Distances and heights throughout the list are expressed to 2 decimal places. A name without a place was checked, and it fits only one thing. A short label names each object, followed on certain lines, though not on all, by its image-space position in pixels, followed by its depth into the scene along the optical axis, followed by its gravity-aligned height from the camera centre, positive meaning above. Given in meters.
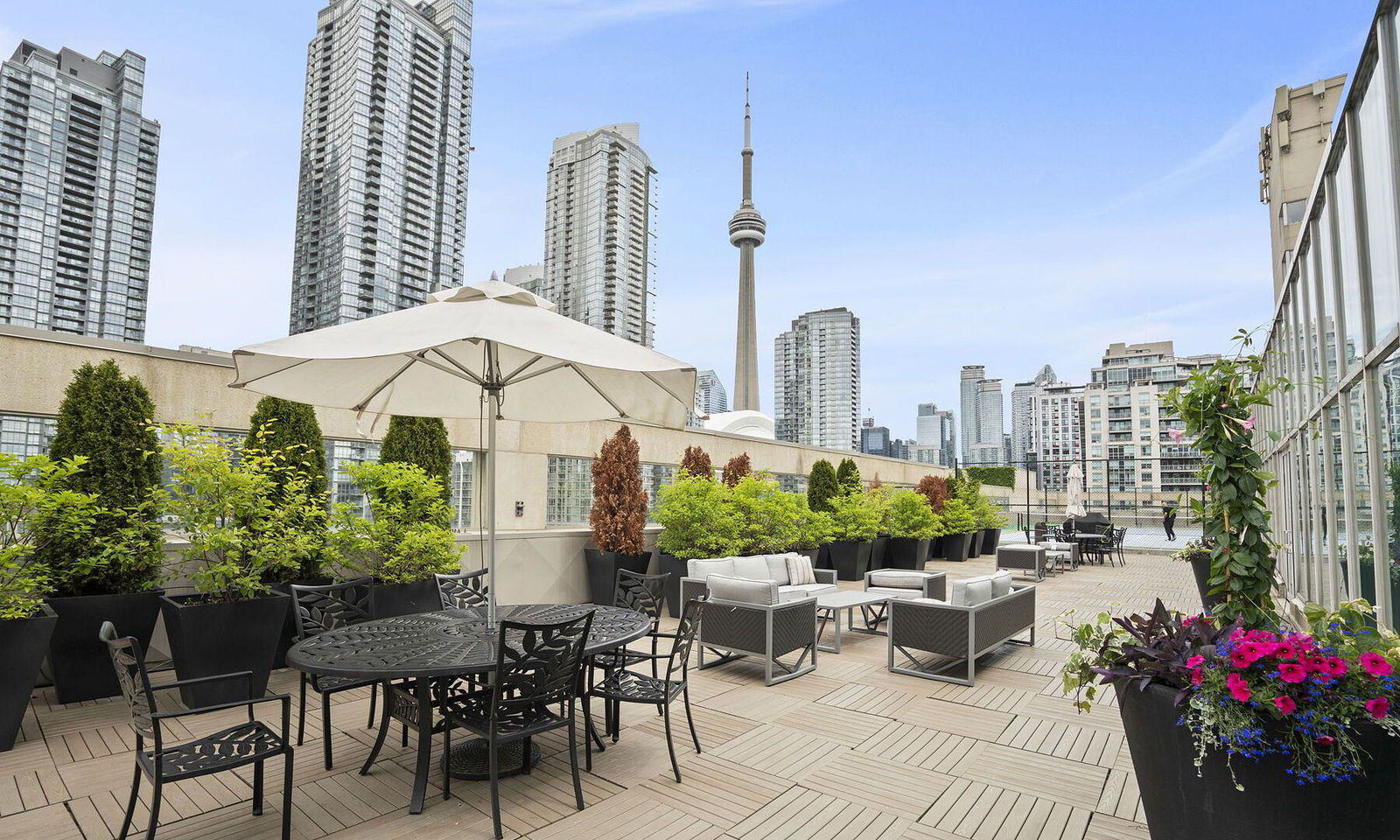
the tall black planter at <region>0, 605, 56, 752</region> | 4.09 -1.25
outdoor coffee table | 6.98 -1.38
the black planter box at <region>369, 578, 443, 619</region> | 6.36 -1.30
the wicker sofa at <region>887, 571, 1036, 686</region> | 5.75 -1.34
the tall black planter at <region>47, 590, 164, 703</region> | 5.01 -1.33
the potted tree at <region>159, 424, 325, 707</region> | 4.79 -0.75
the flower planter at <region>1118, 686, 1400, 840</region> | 2.08 -1.02
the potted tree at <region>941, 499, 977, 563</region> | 15.60 -1.28
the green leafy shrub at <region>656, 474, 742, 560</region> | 9.34 -0.75
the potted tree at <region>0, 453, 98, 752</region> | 4.10 -0.71
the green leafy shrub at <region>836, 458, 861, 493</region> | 14.30 -0.08
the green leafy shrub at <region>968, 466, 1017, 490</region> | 30.49 -0.13
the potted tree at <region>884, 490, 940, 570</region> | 13.50 -1.09
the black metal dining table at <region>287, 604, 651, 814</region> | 3.17 -0.97
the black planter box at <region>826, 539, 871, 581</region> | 12.19 -1.57
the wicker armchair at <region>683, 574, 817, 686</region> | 5.77 -1.35
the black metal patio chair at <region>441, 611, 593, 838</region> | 3.15 -1.09
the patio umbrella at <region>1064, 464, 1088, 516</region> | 19.00 -0.51
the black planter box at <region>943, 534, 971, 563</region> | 16.09 -1.76
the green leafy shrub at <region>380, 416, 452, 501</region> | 7.63 +0.19
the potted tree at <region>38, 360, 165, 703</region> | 5.01 -0.61
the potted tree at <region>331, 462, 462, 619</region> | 6.26 -0.71
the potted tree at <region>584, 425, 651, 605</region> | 9.29 -0.72
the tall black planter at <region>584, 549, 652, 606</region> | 9.21 -1.38
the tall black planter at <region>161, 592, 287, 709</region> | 4.72 -1.27
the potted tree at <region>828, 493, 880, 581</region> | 12.20 -1.16
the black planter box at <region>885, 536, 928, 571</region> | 13.55 -1.60
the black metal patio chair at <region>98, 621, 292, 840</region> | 2.66 -1.21
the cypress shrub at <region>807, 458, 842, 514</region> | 13.70 -0.33
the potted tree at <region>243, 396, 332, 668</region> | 6.09 +0.06
